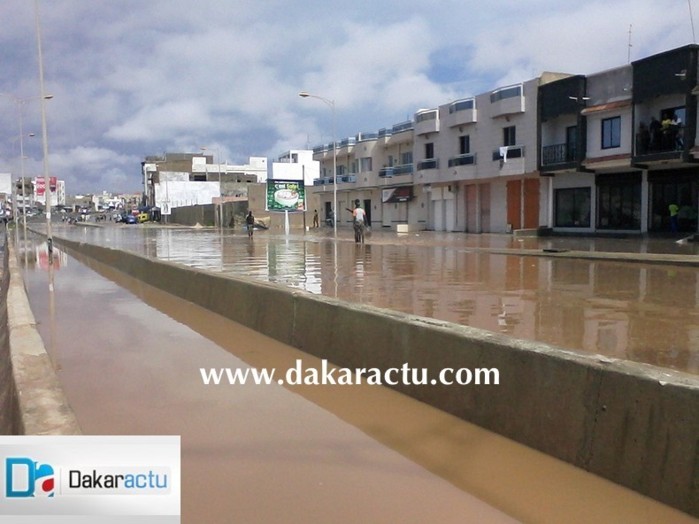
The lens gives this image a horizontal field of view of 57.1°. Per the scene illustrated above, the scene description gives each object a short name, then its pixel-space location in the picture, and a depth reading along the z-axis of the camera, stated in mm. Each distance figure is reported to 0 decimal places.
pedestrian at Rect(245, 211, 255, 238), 38372
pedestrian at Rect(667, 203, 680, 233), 29234
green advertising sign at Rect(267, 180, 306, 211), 46844
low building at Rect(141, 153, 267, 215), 97250
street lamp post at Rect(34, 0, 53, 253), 24859
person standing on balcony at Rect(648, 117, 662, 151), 28969
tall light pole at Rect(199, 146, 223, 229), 68631
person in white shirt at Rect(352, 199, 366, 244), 27797
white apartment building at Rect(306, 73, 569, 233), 37844
